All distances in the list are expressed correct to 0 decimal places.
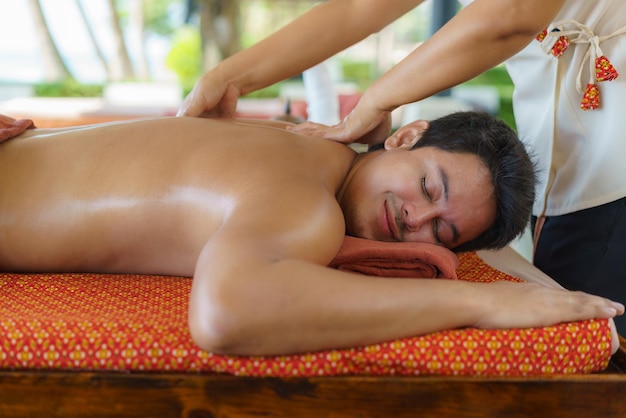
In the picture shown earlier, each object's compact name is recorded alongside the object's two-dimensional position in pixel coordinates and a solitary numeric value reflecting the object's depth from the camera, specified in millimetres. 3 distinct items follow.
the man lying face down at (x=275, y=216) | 1194
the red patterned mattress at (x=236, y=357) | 1214
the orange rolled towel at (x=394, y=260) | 1576
